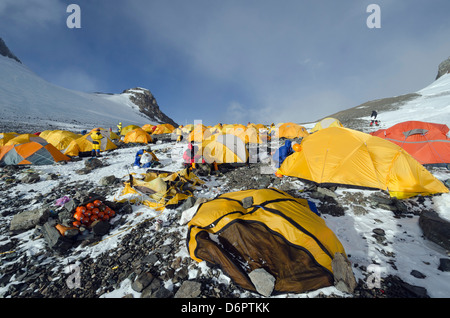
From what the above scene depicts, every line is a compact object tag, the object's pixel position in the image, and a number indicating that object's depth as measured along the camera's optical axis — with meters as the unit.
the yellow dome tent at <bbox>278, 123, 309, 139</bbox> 18.73
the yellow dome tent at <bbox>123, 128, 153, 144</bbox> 18.12
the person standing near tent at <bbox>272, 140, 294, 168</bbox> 8.47
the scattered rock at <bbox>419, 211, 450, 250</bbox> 3.50
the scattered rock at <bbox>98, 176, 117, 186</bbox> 7.51
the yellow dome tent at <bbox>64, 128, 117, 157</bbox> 11.74
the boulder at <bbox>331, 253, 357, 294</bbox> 2.71
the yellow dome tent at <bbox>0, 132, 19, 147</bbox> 11.60
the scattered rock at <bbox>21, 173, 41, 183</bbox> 7.60
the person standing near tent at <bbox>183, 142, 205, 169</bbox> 8.96
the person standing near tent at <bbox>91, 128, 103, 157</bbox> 12.08
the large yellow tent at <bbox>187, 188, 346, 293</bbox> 2.77
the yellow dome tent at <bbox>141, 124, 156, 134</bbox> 28.29
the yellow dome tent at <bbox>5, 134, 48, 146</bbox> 9.92
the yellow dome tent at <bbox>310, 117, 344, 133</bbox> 19.20
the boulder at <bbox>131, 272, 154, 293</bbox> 2.95
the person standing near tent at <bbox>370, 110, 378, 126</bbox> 20.56
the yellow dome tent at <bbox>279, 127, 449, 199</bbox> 5.14
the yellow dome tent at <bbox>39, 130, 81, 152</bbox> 13.23
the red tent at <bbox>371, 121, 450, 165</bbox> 7.13
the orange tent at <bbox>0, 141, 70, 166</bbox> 9.13
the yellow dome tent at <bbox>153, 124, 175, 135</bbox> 27.61
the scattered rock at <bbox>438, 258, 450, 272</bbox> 3.01
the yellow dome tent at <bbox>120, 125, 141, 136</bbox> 24.54
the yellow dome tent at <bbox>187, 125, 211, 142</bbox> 18.38
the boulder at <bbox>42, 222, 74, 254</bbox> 3.79
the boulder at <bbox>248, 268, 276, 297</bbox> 2.69
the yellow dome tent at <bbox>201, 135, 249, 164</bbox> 9.38
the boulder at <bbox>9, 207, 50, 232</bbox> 4.44
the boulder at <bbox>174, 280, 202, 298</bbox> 2.80
